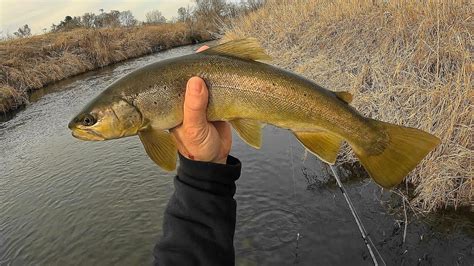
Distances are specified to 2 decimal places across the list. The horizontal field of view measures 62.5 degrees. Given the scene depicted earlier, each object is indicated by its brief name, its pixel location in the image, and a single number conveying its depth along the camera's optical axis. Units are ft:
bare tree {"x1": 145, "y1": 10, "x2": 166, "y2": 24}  254.68
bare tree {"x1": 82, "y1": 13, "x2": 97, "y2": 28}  187.45
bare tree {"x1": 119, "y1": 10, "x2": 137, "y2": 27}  215.76
